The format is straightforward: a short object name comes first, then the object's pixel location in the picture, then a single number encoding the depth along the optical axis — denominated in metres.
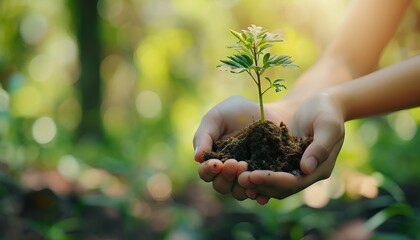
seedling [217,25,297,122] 1.32
